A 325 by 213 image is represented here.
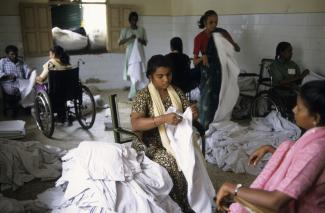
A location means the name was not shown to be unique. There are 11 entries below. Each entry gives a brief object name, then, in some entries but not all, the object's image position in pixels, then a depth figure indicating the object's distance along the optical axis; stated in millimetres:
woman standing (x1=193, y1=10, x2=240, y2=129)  3479
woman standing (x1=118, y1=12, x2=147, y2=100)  5043
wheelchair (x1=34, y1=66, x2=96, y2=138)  3529
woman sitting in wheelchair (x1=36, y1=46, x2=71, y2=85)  3662
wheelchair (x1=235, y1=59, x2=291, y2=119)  3426
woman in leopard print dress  1951
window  5617
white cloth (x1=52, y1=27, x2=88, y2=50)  5922
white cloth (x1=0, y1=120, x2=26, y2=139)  3497
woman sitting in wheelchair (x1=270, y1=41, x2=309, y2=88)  3502
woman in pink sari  963
